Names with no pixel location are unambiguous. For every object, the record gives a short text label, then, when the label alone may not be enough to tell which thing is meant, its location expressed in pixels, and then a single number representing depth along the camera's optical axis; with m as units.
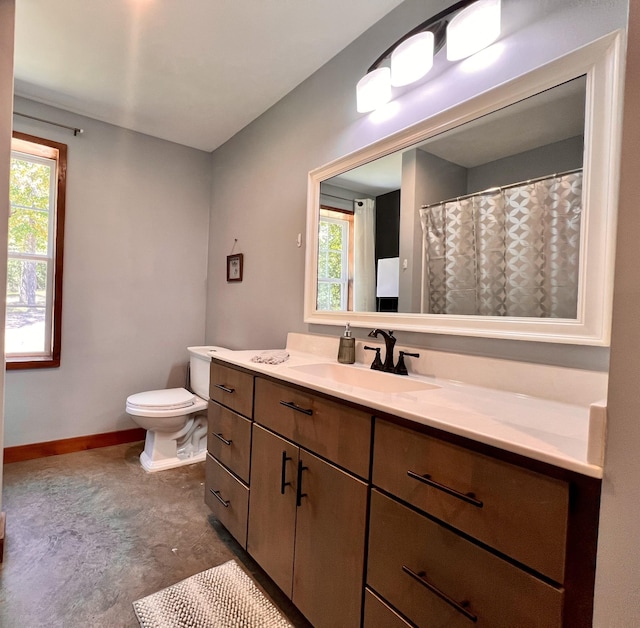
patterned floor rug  1.31
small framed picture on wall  2.83
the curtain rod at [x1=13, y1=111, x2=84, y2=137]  2.47
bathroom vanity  0.66
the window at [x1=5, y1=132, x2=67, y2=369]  2.56
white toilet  2.39
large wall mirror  1.04
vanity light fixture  1.26
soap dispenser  1.73
